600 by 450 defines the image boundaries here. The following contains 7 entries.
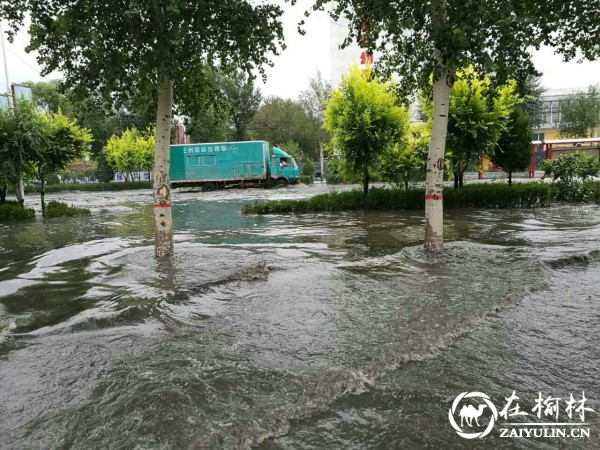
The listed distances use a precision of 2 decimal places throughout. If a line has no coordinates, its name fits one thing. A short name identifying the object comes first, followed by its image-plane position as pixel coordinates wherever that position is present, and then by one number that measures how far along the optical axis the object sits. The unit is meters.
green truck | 35.09
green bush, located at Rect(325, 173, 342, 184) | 41.06
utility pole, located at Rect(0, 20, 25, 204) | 18.88
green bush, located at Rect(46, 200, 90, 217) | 20.06
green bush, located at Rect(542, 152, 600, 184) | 18.55
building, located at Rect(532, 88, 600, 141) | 67.06
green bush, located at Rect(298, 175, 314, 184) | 42.84
